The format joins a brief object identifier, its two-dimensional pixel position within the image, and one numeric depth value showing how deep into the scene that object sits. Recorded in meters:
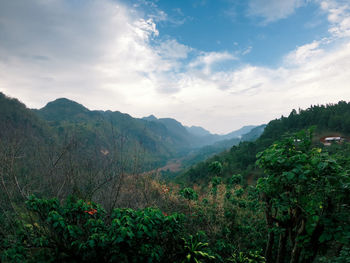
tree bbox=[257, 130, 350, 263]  2.52
